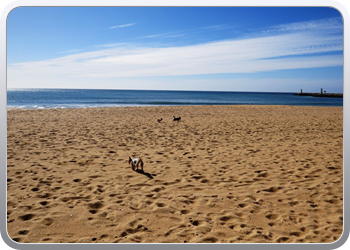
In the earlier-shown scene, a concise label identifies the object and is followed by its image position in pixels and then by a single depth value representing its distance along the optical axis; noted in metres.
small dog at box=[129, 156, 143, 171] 4.98
